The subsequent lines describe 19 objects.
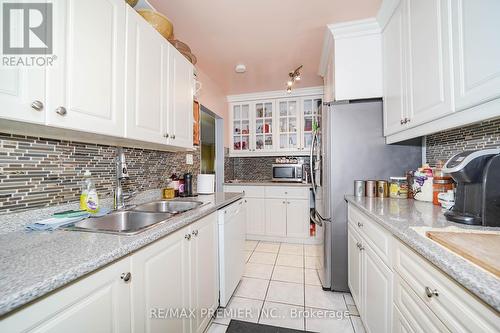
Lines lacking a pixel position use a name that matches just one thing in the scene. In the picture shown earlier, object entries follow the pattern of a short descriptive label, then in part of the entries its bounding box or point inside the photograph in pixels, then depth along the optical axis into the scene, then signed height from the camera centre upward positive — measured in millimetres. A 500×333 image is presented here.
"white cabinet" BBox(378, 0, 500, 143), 818 +531
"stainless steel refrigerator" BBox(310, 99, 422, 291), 1806 +74
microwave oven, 3342 -56
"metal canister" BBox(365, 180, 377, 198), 1739 -178
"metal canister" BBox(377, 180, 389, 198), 1708 -176
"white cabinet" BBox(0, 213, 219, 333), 541 -457
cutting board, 554 -255
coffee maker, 890 -90
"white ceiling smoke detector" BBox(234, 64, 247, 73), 2513 +1260
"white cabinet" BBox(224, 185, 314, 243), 3062 -665
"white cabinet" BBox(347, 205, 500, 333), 537 -460
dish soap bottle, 1155 -163
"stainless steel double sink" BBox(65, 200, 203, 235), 912 -288
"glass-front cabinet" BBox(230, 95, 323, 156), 3424 +749
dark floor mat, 1416 -1117
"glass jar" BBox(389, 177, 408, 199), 1648 -167
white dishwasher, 1596 -672
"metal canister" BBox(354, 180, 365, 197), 1778 -173
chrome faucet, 1361 -55
